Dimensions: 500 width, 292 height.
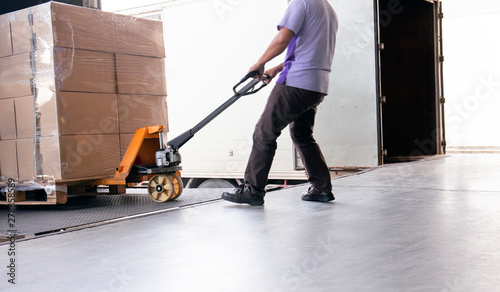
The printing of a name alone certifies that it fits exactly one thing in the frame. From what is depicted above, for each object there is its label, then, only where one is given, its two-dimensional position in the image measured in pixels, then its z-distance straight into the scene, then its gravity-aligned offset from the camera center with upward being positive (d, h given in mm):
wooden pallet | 4691 -529
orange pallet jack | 4855 -356
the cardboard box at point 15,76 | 4758 +513
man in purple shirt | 4086 +341
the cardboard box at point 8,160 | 4875 -223
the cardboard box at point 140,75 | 5184 +527
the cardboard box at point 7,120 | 4875 +131
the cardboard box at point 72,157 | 4645 -214
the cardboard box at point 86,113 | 4652 +163
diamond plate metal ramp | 3855 -660
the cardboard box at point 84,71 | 4641 +535
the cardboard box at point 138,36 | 5188 +907
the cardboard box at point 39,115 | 4617 +161
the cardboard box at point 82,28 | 4664 +914
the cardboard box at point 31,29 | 4656 +904
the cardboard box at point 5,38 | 4910 +871
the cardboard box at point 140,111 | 5207 +175
